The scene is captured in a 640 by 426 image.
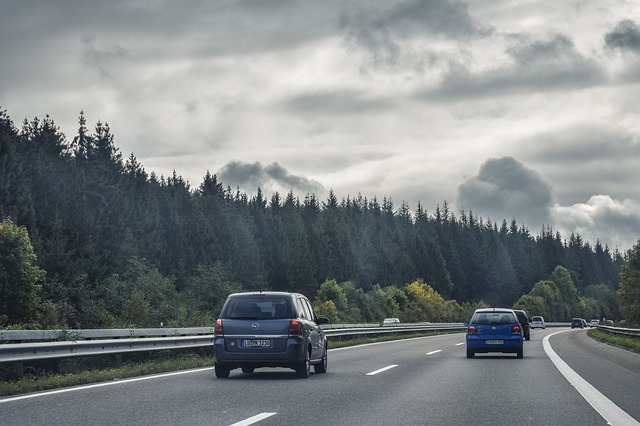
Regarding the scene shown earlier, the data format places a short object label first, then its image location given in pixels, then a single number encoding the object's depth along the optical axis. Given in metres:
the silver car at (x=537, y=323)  89.10
